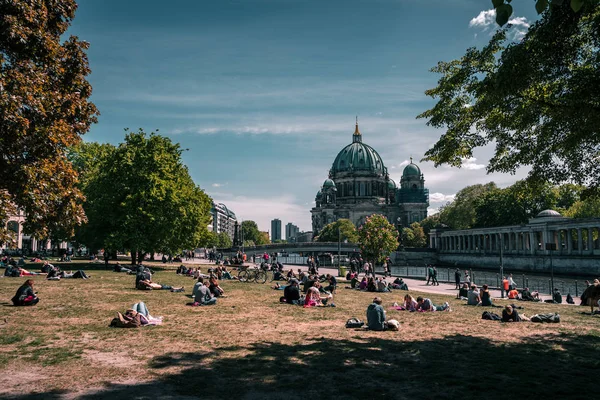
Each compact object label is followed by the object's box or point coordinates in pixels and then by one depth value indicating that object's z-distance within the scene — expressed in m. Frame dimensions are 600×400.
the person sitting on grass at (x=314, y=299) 19.97
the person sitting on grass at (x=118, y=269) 35.69
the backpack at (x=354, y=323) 14.96
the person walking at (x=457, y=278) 35.57
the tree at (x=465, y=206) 118.73
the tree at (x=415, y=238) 148.27
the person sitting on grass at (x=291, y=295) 20.52
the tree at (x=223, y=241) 174.62
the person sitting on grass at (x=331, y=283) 24.17
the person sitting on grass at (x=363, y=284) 29.49
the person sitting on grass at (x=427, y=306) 19.25
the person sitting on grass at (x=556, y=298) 26.64
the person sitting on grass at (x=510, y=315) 16.83
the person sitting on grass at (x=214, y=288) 21.48
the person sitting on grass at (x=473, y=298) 23.08
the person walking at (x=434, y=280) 39.11
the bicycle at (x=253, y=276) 31.97
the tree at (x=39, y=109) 13.15
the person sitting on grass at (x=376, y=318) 14.40
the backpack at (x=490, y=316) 17.29
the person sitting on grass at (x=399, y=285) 31.30
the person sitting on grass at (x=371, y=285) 28.55
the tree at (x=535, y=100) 11.78
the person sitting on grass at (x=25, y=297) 16.88
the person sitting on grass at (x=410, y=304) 19.34
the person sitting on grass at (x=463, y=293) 26.62
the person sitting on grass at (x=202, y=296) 19.11
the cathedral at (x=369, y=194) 179.88
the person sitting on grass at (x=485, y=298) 22.10
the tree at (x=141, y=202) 38.78
